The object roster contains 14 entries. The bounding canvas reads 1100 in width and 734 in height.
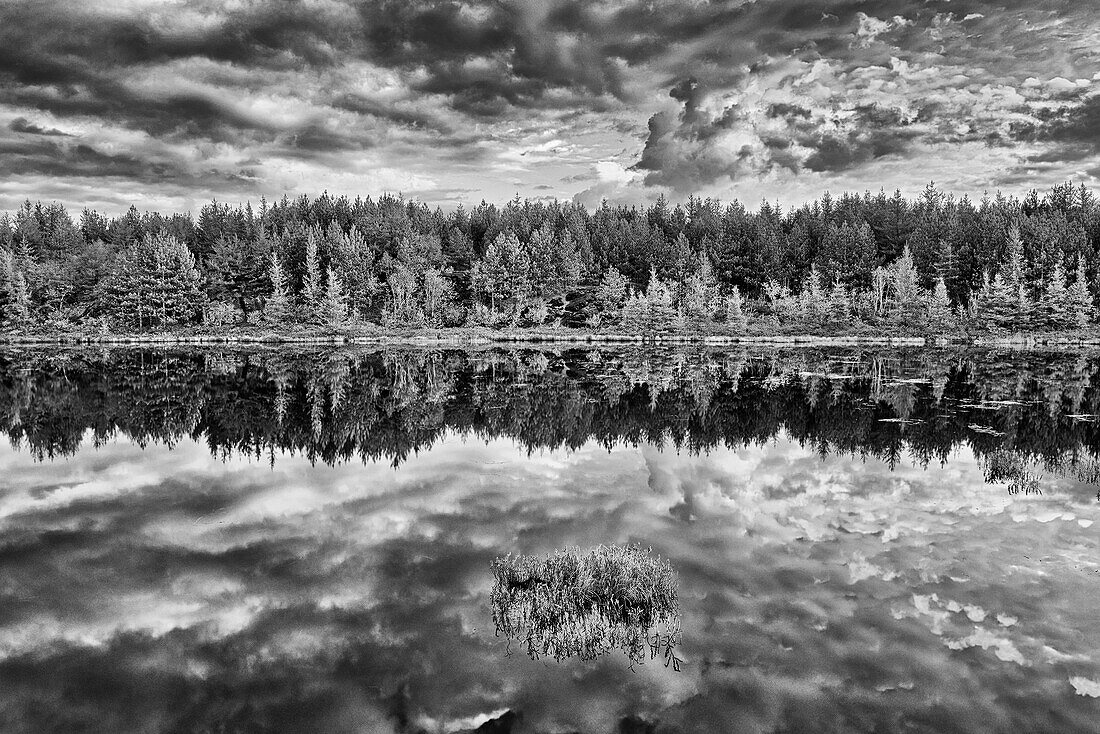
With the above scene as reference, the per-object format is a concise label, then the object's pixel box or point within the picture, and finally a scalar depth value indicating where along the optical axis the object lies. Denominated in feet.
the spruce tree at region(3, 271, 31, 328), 249.55
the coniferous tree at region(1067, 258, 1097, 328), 219.41
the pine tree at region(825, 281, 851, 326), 242.37
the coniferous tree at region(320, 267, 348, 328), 266.16
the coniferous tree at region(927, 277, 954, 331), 227.40
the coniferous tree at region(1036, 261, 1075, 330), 221.46
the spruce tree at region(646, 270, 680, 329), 246.47
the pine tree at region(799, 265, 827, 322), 245.04
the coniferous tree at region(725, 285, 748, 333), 240.73
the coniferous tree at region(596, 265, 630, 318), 270.46
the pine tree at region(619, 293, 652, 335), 248.11
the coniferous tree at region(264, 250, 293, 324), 266.98
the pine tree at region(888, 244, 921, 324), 235.40
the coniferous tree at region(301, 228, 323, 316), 279.69
